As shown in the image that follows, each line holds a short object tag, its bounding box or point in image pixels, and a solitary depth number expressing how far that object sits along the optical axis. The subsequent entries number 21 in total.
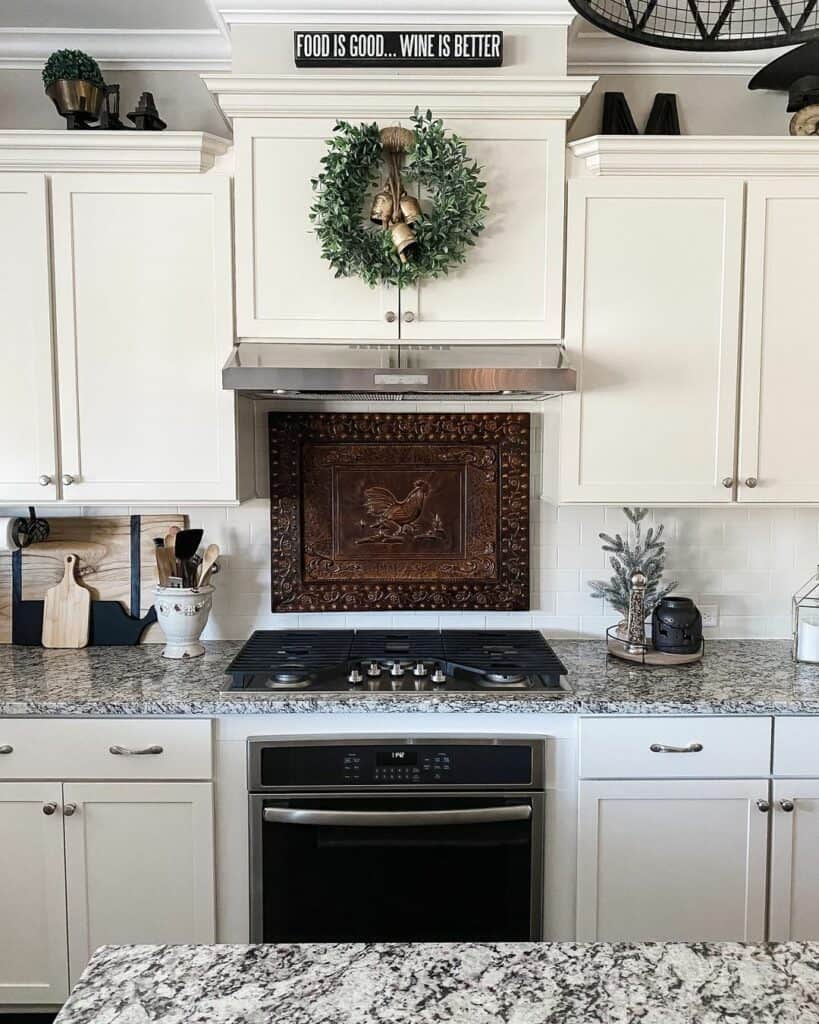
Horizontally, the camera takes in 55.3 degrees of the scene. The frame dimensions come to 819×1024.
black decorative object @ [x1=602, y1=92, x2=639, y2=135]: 2.40
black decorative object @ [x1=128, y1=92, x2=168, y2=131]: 2.29
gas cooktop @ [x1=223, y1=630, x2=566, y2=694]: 2.15
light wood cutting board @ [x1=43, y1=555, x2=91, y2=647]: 2.55
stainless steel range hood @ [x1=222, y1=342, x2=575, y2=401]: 2.05
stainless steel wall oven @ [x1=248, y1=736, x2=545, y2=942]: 2.02
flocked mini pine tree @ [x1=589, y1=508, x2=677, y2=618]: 2.53
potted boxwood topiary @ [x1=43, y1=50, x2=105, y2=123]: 2.23
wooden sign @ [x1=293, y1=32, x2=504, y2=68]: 2.19
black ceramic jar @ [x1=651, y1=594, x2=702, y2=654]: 2.39
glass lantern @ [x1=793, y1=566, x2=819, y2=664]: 2.42
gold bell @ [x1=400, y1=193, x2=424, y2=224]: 2.13
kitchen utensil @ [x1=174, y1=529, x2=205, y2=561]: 2.47
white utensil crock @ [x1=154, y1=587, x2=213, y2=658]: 2.39
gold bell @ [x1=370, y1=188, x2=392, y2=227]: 2.14
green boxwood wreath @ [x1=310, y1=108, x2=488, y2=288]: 2.11
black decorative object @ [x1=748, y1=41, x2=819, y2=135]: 2.36
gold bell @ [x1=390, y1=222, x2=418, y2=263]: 2.12
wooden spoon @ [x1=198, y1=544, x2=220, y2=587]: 2.50
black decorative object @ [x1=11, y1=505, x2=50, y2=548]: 2.53
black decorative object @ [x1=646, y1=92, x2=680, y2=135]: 2.44
